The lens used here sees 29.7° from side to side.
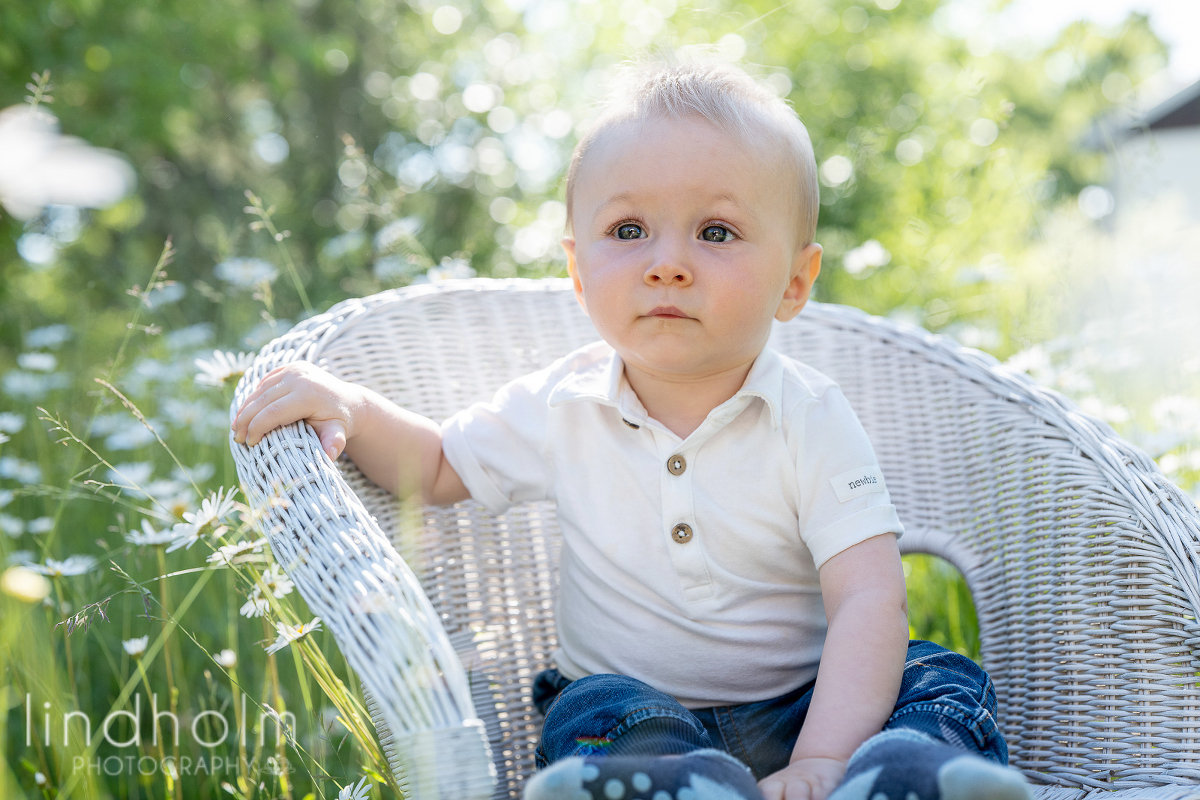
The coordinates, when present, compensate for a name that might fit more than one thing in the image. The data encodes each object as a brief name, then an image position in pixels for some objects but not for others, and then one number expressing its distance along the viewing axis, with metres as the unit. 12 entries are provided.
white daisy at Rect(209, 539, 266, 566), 1.06
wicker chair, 1.02
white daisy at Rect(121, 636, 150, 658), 1.14
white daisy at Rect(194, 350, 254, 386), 1.19
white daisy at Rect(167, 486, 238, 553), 1.08
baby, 1.09
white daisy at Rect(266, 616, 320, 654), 1.06
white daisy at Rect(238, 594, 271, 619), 1.06
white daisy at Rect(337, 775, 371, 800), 1.06
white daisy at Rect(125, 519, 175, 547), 1.12
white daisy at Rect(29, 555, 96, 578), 1.18
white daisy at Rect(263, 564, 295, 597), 1.10
